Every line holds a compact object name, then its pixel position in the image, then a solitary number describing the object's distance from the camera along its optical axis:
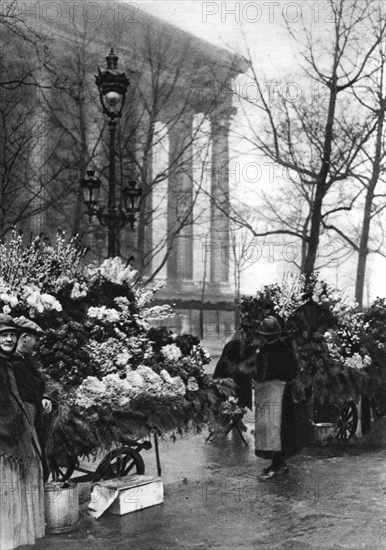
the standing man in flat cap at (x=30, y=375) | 6.38
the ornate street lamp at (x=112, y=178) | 13.77
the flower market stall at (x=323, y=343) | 11.11
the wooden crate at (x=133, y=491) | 7.26
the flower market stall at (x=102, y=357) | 7.34
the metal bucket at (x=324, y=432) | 11.16
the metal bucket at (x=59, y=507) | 6.73
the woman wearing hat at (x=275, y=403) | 9.01
